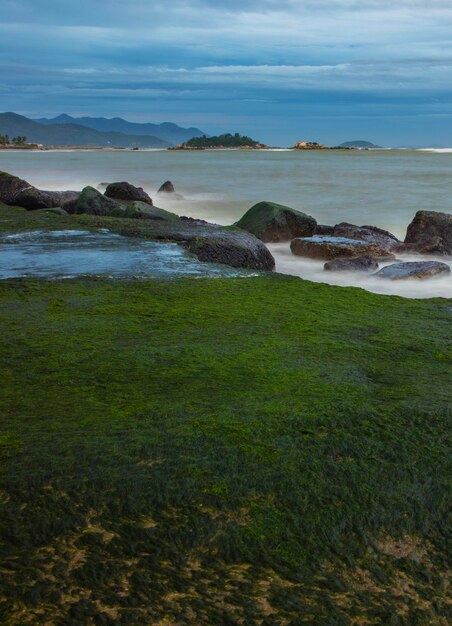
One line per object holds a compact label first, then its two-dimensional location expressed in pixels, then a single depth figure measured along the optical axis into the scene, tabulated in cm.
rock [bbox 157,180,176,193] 1994
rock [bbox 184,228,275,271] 596
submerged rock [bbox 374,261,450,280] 708
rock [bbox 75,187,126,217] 1061
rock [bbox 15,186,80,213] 1152
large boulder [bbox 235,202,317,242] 994
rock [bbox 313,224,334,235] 1108
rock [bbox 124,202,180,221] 870
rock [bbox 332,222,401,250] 994
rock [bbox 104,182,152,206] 1277
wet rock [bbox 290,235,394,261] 841
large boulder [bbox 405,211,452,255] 948
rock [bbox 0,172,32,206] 1151
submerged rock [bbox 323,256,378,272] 766
